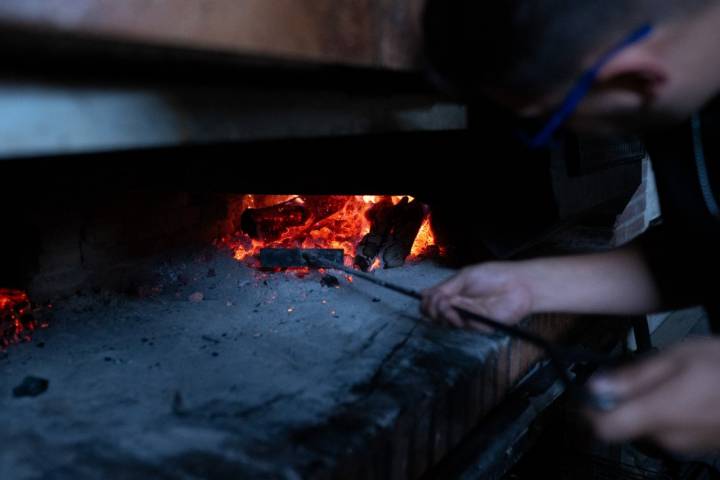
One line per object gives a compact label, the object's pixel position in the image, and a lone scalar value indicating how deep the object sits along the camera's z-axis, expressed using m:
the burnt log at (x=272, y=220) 1.88
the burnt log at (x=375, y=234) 1.69
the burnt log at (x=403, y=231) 1.72
